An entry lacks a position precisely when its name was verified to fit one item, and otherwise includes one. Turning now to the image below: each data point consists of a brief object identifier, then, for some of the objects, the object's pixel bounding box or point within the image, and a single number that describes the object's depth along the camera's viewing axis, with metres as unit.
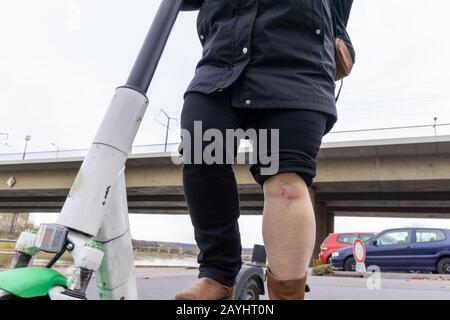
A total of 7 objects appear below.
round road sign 9.66
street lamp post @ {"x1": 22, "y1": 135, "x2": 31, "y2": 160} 31.29
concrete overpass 16.02
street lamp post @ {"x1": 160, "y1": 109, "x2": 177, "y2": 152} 20.44
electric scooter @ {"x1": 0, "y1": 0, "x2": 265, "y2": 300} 0.93
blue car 11.05
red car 13.39
